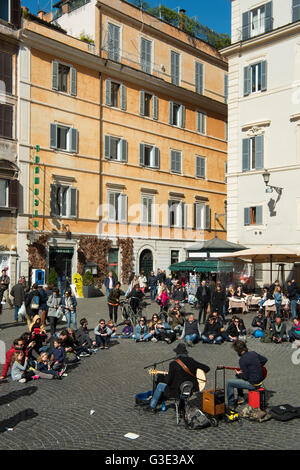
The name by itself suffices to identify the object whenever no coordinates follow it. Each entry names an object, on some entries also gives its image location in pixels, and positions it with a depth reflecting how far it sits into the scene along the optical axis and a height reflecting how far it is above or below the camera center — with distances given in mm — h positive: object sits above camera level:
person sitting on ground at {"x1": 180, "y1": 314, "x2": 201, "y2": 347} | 16766 -2774
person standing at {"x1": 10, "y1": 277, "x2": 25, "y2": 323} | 18953 -1839
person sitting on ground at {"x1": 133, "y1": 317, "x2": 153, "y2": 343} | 17016 -2922
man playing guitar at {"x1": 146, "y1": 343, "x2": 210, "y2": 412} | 9289 -2372
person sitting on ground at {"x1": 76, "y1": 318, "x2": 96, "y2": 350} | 15067 -2752
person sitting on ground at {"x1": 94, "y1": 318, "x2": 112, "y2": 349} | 15703 -2717
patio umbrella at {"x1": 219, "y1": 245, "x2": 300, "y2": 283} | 22153 -512
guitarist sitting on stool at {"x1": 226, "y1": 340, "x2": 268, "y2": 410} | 9453 -2334
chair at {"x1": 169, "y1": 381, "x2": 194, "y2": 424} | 9023 -2607
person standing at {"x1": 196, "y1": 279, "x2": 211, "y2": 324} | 19766 -1999
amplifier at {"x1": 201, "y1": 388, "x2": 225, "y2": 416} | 8727 -2647
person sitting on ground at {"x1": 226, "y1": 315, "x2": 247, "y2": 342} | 17066 -2831
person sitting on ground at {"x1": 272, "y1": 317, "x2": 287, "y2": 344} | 16672 -2805
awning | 25328 -1108
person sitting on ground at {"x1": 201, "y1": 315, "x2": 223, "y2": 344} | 16734 -2852
